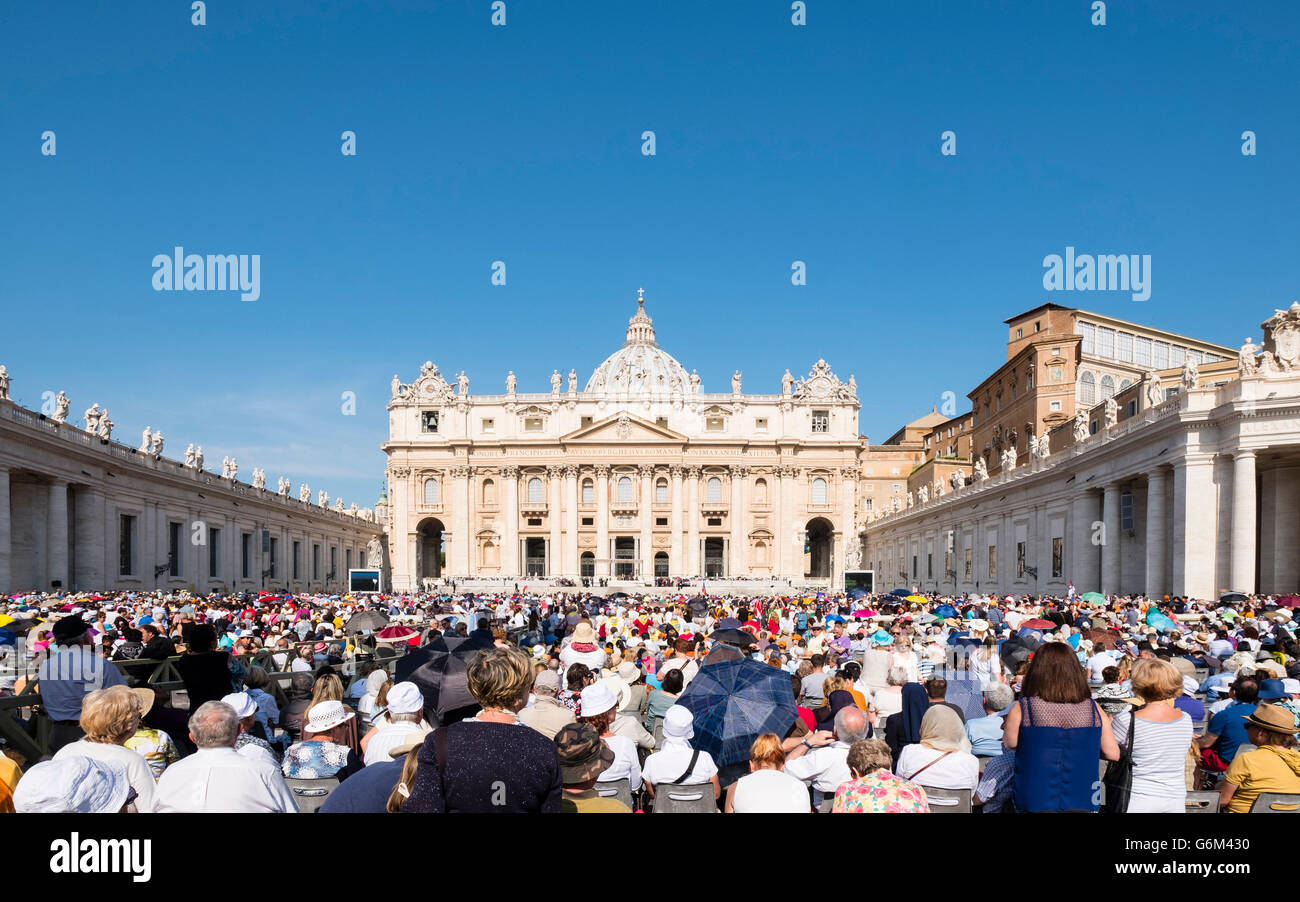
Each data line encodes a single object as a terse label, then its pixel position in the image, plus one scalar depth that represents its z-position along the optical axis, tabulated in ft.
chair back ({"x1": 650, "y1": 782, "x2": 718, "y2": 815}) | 19.11
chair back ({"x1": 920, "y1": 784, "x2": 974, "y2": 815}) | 18.11
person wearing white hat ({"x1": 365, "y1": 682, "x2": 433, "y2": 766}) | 20.43
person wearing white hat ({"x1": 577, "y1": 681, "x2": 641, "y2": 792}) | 21.02
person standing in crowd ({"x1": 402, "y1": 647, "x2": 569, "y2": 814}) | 12.82
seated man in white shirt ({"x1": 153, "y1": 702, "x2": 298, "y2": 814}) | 14.39
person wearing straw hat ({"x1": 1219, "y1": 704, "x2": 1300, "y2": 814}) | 17.66
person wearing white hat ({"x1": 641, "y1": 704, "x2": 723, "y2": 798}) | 19.51
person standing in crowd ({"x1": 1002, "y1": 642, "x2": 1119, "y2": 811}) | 16.97
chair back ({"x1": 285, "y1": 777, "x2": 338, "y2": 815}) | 19.86
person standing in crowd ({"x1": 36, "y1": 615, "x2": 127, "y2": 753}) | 25.27
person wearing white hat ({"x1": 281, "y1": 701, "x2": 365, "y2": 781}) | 20.09
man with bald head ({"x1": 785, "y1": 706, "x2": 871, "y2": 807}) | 21.11
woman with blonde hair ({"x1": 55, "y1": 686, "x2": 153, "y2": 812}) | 15.72
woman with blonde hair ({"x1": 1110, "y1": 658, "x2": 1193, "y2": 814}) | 17.47
